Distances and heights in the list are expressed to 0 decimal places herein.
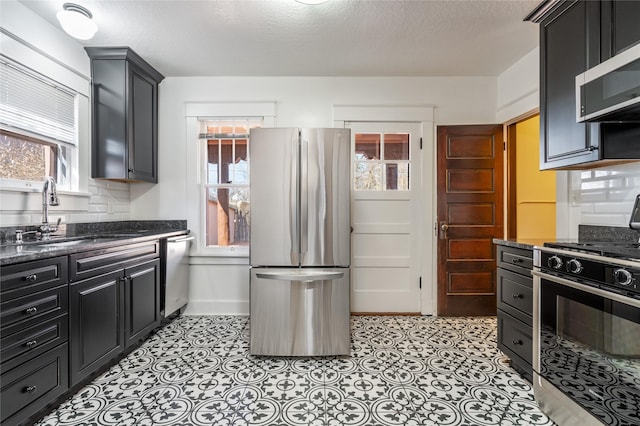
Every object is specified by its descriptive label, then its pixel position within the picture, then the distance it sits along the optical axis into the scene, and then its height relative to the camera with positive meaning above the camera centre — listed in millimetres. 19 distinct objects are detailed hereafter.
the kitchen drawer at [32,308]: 1391 -487
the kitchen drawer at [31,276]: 1385 -322
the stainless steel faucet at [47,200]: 2078 +91
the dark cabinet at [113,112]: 2682 +920
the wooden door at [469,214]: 3088 -20
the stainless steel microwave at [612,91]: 1311 +588
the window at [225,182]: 3266 +337
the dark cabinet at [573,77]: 1633 +852
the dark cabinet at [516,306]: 1882 -636
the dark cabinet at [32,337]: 1382 -632
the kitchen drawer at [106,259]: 1770 -319
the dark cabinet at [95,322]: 1750 -702
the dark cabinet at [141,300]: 2221 -702
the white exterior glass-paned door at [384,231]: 3205 -202
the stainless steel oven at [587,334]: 1241 -593
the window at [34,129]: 2002 +630
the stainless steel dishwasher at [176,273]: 2754 -599
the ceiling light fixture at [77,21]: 1960 +1284
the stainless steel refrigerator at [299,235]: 2219 -170
